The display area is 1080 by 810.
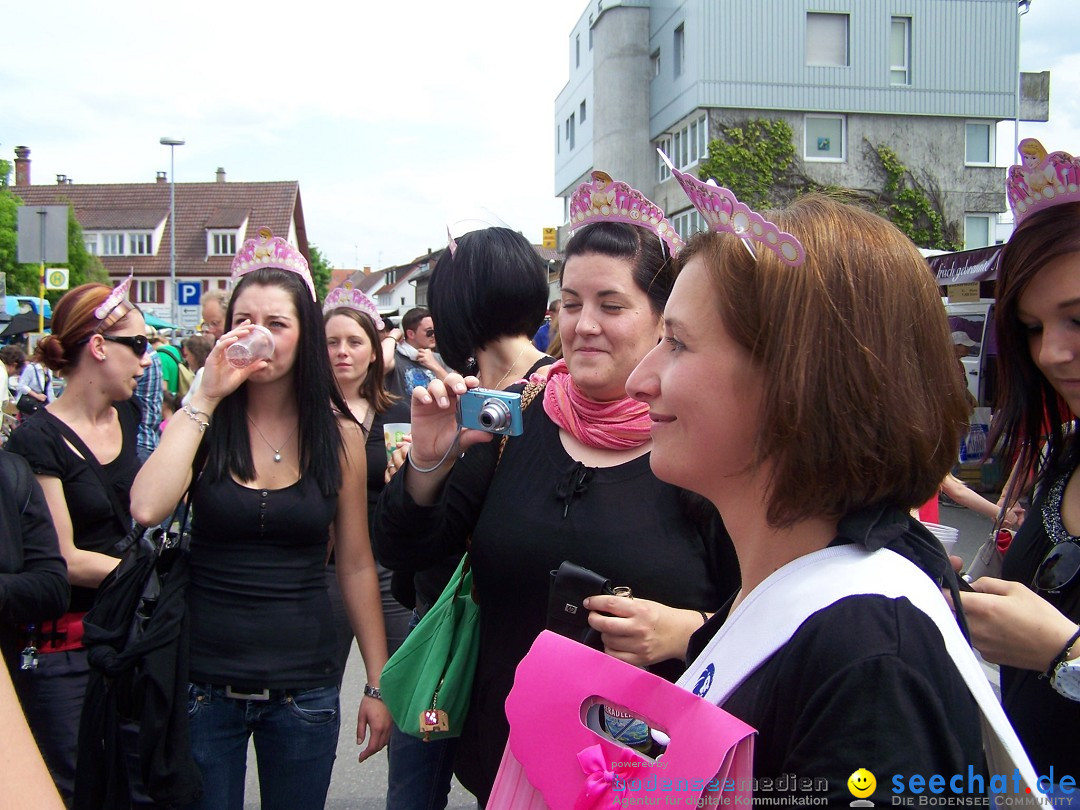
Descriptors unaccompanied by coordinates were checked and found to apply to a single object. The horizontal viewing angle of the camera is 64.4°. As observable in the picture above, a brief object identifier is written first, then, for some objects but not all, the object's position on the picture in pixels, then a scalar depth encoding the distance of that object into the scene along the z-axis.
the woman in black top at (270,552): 2.57
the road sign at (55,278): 12.38
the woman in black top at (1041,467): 1.40
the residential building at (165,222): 57.94
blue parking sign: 17.22
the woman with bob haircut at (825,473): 0.94
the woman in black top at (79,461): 3.10
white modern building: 27.22
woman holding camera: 1.92
